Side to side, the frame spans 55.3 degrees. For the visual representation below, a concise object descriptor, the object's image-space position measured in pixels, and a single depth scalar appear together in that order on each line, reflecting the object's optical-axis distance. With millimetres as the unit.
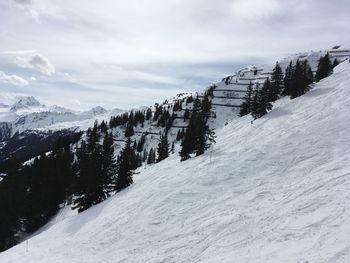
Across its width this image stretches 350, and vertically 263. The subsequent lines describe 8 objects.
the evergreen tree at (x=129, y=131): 177250
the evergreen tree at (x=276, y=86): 71625
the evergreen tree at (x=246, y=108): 83812
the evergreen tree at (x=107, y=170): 46625
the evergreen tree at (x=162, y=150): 89625
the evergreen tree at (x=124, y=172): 46262
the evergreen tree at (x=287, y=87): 76375
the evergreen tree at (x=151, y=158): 115625
